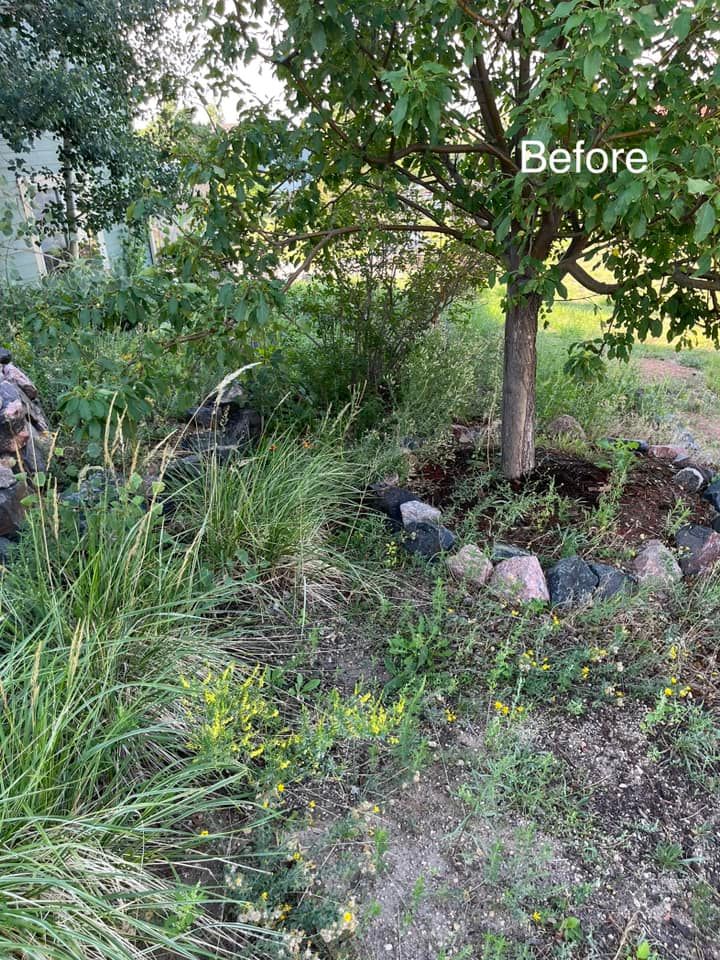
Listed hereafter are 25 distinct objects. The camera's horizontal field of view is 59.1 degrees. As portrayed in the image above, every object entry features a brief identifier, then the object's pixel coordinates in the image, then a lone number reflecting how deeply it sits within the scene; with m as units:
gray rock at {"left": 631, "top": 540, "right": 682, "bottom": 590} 2.56
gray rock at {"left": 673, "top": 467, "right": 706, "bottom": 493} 3.23
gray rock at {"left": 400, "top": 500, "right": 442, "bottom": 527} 2.81
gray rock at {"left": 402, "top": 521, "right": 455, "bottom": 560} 2.70
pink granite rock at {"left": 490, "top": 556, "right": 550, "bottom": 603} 2.49
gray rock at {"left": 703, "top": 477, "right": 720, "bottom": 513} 3.10
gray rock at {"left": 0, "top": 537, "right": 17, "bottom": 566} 2.35
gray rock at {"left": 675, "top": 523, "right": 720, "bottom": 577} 2.68
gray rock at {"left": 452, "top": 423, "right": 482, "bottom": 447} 3.64
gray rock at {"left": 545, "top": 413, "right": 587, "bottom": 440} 3.75
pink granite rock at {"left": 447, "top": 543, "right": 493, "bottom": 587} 2.56
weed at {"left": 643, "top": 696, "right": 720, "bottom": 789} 1.94
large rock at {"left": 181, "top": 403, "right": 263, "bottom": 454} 3.40
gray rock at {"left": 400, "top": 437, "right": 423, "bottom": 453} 3.46
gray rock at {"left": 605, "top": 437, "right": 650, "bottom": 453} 3.50
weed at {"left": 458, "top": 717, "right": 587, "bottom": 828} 1.76
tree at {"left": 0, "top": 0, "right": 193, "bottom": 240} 5.33
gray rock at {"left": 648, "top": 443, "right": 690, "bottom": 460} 3.57
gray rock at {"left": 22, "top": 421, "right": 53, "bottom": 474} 3.14
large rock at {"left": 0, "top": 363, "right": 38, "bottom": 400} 3.41
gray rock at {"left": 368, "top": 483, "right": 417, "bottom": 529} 2.91
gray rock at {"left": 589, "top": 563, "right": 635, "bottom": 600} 2.51
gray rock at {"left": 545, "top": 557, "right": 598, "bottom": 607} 2.49
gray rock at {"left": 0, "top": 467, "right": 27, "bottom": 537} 2.72
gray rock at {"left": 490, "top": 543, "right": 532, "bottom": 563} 2.65
